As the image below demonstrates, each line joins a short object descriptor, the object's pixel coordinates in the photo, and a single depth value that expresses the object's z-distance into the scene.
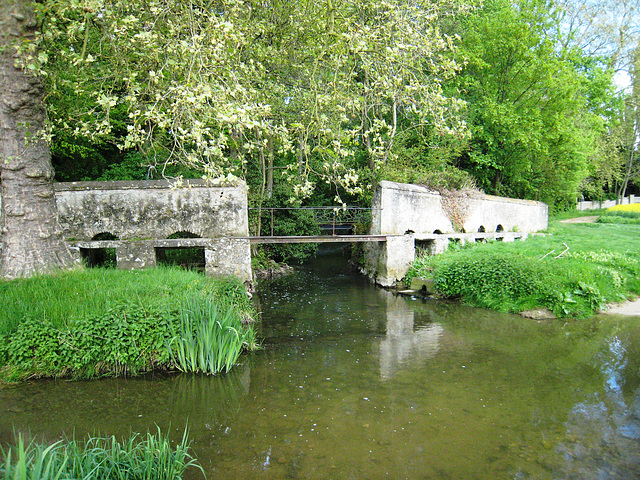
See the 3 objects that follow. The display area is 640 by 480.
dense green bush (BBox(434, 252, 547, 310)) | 10.47
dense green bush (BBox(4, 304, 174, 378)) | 5.71
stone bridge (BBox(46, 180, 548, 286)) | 10.23
